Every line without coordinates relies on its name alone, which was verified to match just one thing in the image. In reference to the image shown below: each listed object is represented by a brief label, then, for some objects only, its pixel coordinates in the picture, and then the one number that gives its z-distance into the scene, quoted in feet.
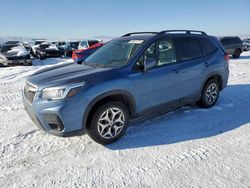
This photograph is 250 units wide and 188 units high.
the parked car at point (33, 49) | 68.13
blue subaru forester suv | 10.14
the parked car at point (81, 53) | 33.37
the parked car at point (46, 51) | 62.60
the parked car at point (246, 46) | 80.28
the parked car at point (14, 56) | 43.16
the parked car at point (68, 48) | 70.59
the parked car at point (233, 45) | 52.95
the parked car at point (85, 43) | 58.98
